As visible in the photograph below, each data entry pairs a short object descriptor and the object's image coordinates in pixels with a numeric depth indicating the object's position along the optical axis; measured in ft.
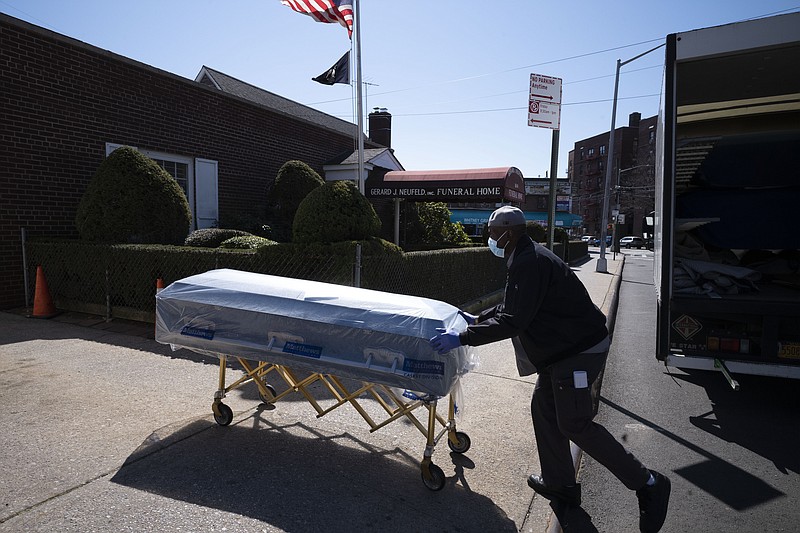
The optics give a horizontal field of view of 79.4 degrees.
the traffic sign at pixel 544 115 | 20.11
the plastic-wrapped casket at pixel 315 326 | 9.58
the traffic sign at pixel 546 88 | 20.10
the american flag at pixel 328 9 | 29.89
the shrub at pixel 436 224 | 57.77
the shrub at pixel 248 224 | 37.86
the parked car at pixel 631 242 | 191.48
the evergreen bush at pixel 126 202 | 25.96
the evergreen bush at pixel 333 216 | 20.44
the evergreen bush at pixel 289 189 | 40.42
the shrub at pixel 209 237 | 29.50
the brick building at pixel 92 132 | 26.03
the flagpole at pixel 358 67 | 32.90
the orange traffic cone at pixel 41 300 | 24.67
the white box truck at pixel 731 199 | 13.76
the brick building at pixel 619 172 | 177.17
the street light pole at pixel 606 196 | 65.67
